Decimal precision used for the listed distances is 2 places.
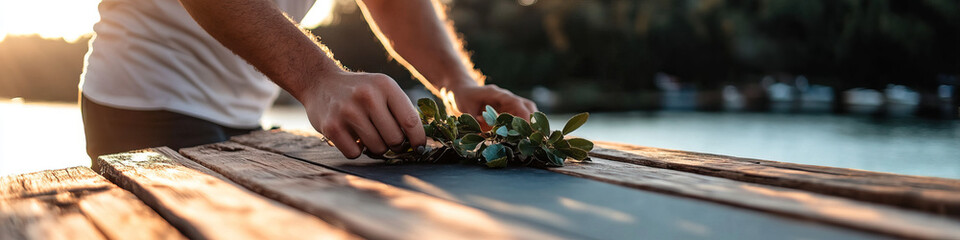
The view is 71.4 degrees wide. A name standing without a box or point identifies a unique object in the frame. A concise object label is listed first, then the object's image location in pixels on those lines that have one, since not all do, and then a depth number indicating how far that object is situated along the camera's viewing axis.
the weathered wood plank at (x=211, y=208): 0.66
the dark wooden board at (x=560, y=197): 0.72
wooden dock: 0.69
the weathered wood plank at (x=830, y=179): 0.78
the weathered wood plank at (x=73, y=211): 0.71
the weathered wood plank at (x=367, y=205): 0.66
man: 2.08
